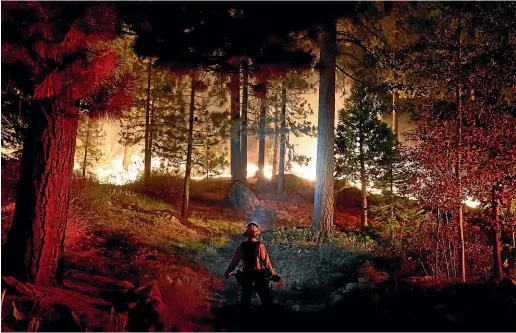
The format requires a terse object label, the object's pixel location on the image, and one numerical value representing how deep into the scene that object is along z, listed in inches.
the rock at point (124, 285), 243.9
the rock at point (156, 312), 202.7
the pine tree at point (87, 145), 945.3
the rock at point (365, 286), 299.3
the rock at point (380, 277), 315.1
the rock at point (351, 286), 310.8
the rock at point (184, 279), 315.4
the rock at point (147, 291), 220.1
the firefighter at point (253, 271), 249.0
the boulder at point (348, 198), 792.3
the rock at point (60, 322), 184.7
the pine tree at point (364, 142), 656.4
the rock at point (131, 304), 212.2
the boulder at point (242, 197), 782.8
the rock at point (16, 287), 205.6
